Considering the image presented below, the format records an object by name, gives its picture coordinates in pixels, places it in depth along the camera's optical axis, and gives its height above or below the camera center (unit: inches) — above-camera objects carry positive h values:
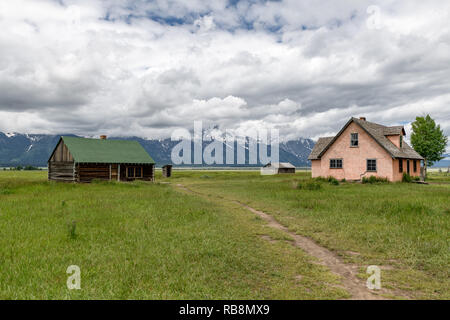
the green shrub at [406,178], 1359.1 -68.5
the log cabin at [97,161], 1491.6 +18.2
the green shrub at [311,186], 995.3 -78.7
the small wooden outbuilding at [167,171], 2731.3 -66.4
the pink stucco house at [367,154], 1323.8 +52.5
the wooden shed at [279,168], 4207.7 -60.2
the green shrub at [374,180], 1291.0 -74.2
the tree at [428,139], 2064.5 +186.6
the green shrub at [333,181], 1279.8 -81.3
